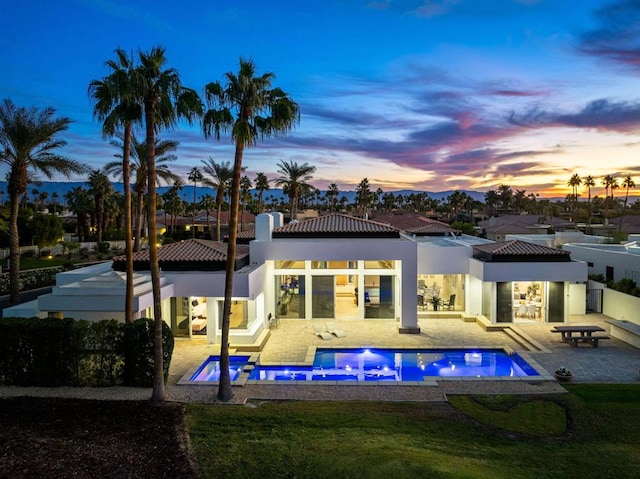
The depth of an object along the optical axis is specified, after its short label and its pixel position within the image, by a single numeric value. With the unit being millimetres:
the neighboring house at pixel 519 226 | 58156
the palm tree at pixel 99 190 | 59000
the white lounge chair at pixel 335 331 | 19891
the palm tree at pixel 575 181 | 112231
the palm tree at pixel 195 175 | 74238
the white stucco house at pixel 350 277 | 19391
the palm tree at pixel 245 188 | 70306
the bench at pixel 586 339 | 18344
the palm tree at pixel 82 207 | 60906
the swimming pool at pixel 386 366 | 15586
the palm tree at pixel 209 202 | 87812
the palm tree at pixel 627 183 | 102562
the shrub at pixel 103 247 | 50625
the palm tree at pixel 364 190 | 99625
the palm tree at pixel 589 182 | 110581
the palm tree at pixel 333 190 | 104938
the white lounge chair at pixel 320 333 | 19448
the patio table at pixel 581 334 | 18391
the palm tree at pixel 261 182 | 76825
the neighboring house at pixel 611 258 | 24047
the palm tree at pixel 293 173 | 47406
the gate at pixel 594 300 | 23958
